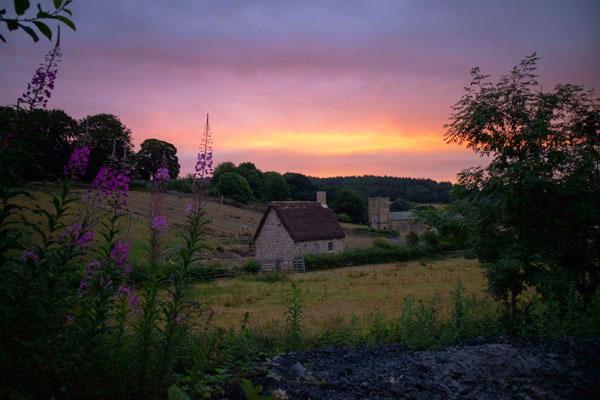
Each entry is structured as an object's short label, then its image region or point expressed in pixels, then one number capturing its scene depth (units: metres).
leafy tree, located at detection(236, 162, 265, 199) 75.50
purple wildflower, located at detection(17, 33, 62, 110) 3.12
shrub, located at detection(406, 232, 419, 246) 37.04
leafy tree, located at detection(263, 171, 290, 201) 77.88
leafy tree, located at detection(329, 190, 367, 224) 72.44
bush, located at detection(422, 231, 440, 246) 35.81
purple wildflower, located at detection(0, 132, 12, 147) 2.83
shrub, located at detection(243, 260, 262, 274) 23.69
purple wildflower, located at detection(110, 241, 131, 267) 3.68
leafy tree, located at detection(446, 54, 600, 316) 5.83
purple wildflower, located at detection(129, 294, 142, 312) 4.25
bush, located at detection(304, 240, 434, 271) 27.19
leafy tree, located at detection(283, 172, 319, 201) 83.75
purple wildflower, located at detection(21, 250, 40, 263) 3.05
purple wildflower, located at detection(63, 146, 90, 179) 3.35
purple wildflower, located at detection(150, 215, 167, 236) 3.75
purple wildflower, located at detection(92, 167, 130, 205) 3.53
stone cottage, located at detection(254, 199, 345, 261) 28.12
